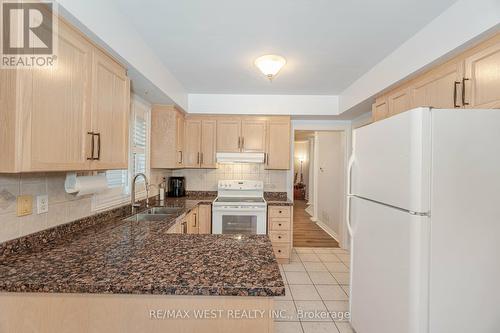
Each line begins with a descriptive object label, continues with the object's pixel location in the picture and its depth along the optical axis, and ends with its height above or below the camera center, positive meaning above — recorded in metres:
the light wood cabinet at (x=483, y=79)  1.41 +0.55
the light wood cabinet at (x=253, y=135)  3.74 +0.48
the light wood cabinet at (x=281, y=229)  3.47 -0.86
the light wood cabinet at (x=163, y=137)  3.21 +0.37
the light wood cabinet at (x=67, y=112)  1.04 +0.26
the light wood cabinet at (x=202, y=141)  3.75 +0.38
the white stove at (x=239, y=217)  3.42 -0.69
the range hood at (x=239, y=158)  3.67 +0.14
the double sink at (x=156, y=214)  2.61 -0.53
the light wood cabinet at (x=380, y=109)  2.54 +0.63
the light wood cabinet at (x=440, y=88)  1.67 +0.61
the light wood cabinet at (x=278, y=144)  3.73 +0.35
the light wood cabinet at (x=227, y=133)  3.74 +0.50
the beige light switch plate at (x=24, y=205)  1.37 -0.23
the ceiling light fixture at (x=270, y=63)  2.25 +0.95
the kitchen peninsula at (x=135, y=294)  1.03 -0.55
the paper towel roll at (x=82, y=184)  1.62 -0.13
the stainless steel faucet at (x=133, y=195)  2.59 -0.31
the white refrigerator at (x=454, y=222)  1.31 -0.27
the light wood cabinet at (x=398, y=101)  2.21 +0.63
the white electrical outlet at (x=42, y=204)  1.49 -0.24
